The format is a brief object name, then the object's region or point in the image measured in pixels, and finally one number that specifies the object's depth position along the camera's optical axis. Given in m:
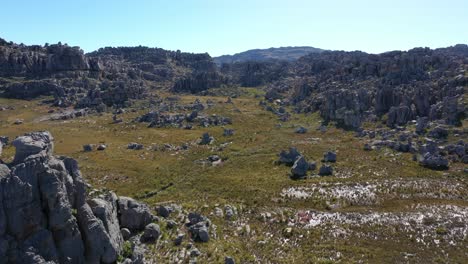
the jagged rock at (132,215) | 40.12
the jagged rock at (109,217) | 32.22
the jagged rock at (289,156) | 76.81
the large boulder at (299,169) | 68.50
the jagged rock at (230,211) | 49.92
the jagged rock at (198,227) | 41.58
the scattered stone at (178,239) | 40.00
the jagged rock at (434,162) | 69.31
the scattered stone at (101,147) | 94.69
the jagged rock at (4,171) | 26.93
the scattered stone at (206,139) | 101.02
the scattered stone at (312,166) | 71.71
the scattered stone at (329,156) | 76.86
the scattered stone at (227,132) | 109.96
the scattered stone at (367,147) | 84.44
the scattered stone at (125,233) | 38.34
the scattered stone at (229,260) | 36.56
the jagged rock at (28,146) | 30.86
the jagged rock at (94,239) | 29.41
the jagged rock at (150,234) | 39.81
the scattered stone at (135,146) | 96.47
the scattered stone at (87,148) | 93.44
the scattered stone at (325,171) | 68.88
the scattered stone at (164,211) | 46.62
